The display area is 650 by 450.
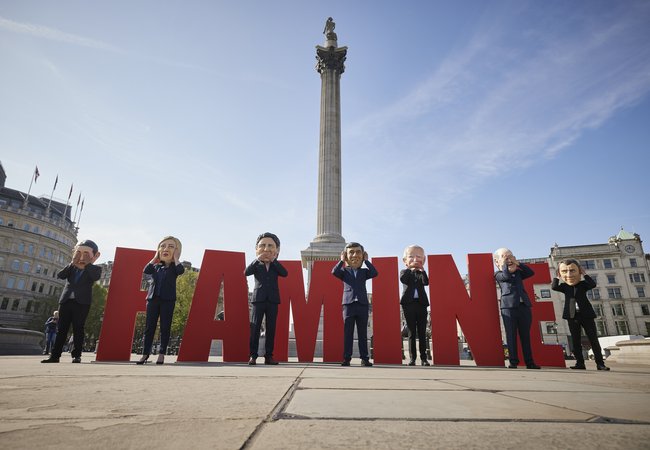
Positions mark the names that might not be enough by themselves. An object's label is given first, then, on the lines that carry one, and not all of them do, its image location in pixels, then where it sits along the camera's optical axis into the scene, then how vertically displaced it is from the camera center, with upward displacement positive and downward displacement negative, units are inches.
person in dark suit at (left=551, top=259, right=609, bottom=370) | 250.4 +21.5
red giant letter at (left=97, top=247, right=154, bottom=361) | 253.1 +16.1
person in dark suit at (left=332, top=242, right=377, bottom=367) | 233.1 +24.9
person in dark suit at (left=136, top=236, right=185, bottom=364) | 226.1 +22.9
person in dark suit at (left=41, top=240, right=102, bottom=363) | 234.3 +21.2
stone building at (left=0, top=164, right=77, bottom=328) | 1818.4 +400.4
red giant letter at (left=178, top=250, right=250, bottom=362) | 260.1 +12.3
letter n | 265.4 +14.5
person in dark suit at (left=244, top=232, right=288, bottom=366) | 232.4 +24.3
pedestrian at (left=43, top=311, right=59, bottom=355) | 552.4 -11.2
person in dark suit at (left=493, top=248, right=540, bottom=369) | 246.1 +15.0
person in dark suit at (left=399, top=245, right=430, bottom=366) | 262.5 +20.6
